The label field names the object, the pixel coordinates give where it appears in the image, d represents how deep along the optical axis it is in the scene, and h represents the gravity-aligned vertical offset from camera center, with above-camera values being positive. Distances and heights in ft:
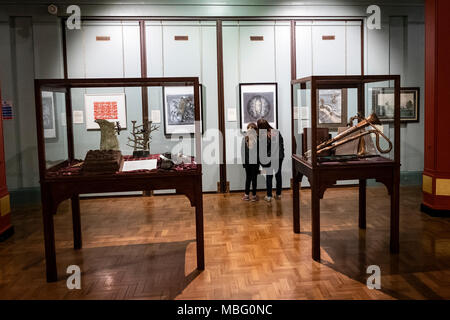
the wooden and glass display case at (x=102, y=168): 14.79 -1.33
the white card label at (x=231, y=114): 29.70 +1.06
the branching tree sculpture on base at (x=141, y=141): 18.07 -0.44
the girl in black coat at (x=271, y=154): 25.62 -1.62
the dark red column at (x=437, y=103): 21.43 +1.07
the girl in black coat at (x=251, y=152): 25.71 -1.41
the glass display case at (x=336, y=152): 16.03 -1.04
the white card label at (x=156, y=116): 20.20 +0.72
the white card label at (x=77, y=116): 19.63 +0.78
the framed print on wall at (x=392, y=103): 30.37 +1.58
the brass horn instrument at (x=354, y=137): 16.96 -0.44
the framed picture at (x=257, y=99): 29.43 +2.04
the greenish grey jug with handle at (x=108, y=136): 17.13 -0.15
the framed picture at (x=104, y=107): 21.16 +1.33
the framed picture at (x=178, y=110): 19.62 +1.17
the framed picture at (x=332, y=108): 22.90 +1.12
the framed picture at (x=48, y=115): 15.12 +0.69
